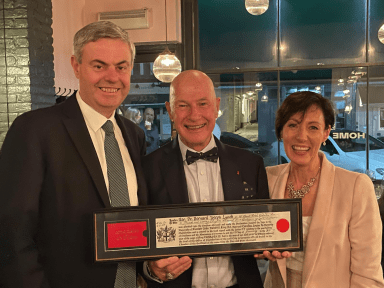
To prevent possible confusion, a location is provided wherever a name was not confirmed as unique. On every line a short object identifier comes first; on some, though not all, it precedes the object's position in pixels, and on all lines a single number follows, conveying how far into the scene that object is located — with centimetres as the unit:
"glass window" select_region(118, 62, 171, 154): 671
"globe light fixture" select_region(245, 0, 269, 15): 367
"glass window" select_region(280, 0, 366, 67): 652
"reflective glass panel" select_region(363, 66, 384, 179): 655
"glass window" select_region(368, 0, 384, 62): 637
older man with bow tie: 185
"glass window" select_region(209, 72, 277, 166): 686
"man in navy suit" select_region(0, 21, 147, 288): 149
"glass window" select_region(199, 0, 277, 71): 666
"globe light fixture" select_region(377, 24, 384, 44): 381
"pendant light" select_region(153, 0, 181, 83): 475
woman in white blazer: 187
